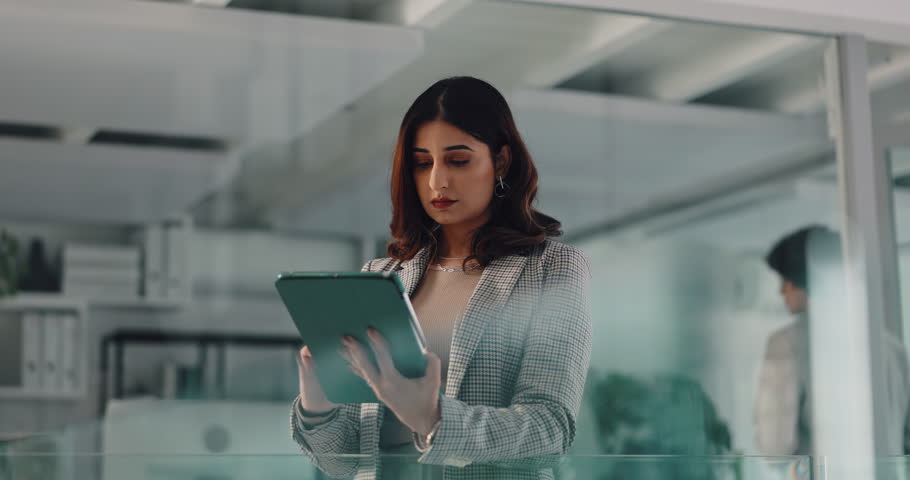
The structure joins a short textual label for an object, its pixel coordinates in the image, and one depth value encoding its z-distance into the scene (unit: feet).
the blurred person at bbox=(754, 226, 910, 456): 12.53
